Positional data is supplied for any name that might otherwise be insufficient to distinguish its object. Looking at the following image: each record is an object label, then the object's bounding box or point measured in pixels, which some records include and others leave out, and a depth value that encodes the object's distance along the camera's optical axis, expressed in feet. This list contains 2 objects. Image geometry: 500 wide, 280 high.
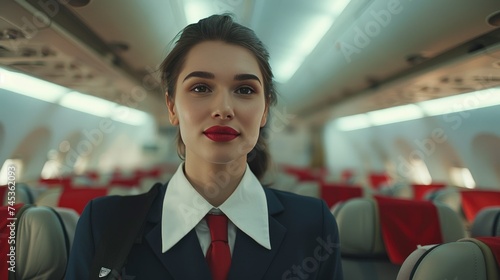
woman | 4.15
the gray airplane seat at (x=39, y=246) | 5.34
